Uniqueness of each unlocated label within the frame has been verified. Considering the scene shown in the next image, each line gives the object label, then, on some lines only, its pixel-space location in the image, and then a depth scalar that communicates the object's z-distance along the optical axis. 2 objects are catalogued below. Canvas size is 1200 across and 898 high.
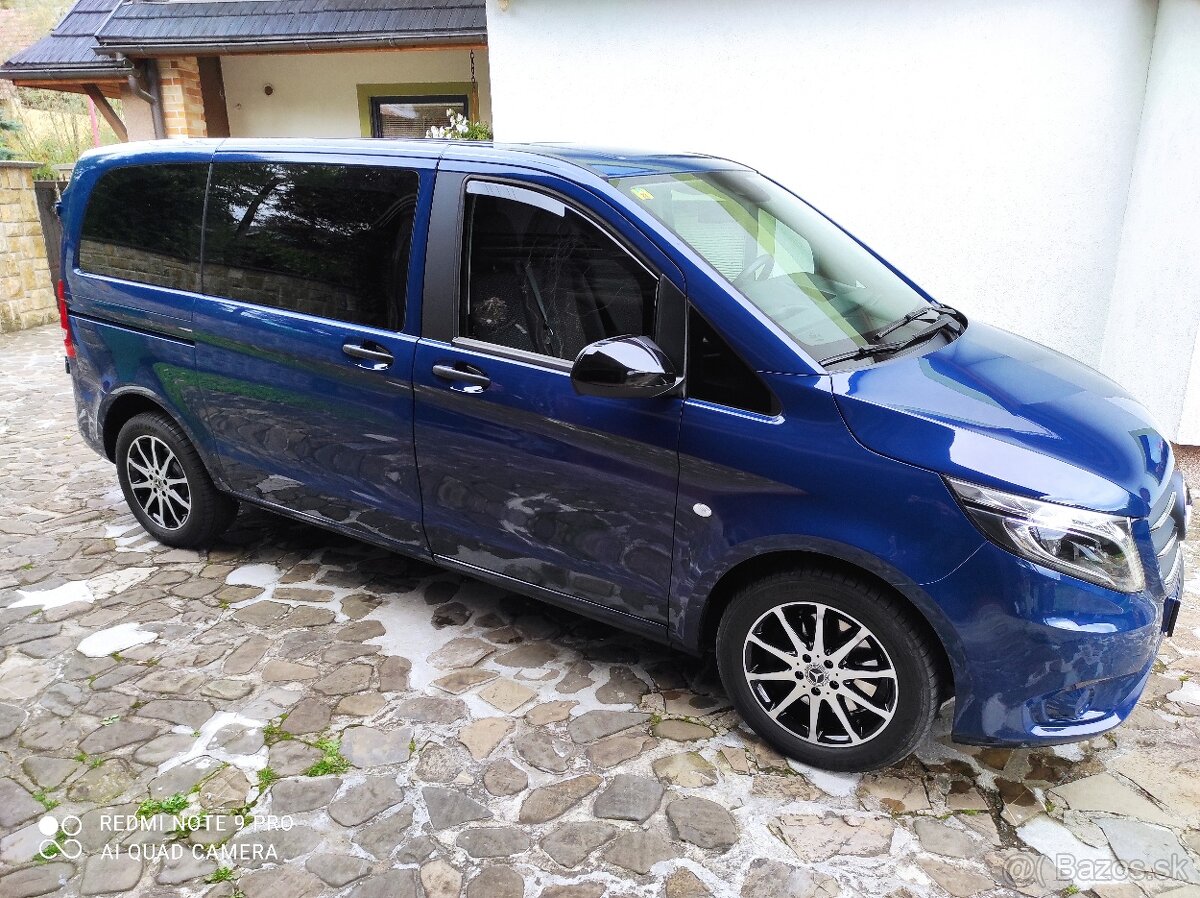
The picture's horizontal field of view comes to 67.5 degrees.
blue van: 2.59
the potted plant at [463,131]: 8.52
